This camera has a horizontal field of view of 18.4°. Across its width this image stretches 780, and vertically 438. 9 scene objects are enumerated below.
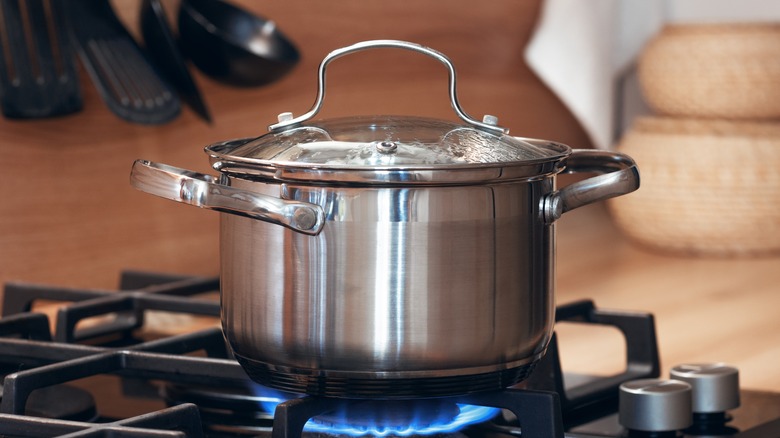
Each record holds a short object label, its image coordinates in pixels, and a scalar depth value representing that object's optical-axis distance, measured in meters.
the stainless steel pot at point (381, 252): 1.34
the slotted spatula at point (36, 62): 1.85
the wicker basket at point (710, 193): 2.86
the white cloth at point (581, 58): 3.02
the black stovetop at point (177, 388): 1.39
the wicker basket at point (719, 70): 2.88
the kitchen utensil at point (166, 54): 1.96
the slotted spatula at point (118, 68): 1.92
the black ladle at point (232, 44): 2.01
